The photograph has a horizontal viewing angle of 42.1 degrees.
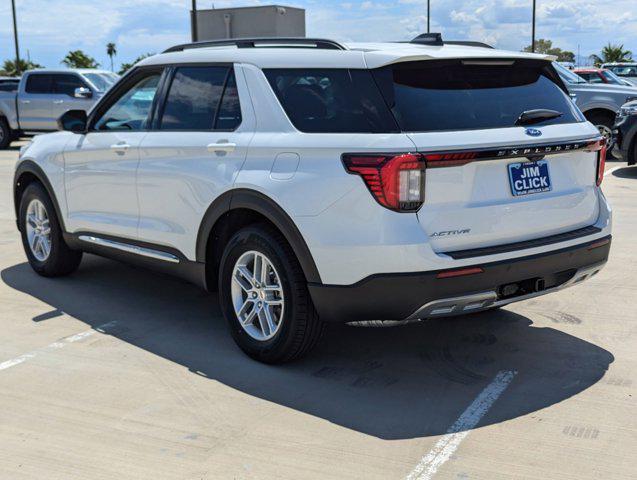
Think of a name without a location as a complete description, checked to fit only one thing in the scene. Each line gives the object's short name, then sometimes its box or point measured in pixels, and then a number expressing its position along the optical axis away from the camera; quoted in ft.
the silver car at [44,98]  61.57
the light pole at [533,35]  146.20
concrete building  91.86
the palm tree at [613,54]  215.10
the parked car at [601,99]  51.55
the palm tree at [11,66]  186.09
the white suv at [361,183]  12.99
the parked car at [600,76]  55.93
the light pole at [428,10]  159.69
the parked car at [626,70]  89.66
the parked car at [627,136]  40.29
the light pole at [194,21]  84.10
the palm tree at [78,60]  237.49
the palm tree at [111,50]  398.42
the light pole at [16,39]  139.13
